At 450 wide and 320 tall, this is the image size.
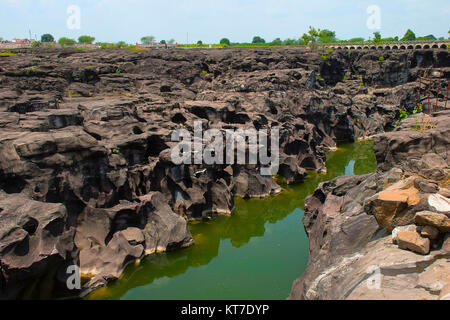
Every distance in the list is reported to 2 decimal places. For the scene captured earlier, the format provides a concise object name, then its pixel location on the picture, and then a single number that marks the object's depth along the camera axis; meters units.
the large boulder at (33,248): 11.99
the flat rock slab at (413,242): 8.27
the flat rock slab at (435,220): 8.22
